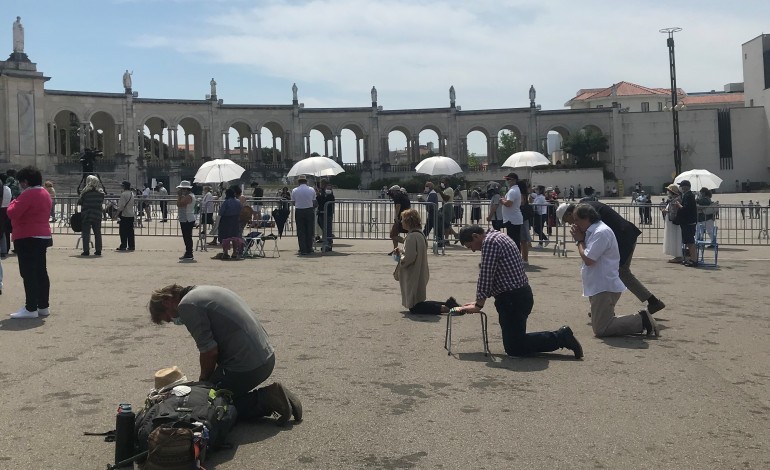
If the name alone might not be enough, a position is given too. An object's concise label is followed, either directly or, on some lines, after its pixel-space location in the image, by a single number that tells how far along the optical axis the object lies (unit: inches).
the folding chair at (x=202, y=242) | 738.5
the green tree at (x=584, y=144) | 2758.4
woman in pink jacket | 373.4
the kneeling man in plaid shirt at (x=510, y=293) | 300.7
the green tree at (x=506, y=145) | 4773.6
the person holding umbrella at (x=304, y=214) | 682.8
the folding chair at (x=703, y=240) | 610.1
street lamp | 1716.3
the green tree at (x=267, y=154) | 3769.7
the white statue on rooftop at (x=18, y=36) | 1949.8
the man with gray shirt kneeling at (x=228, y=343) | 215.9
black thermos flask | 188.2
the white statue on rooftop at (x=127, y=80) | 2491.4
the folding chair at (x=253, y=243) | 669.9
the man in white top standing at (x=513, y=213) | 575.2
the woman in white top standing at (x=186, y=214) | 637.9
